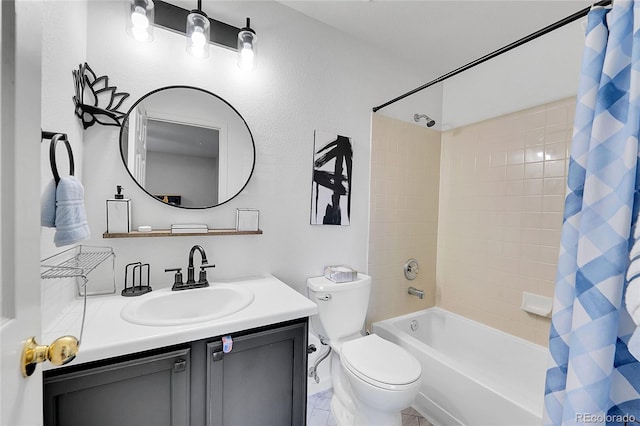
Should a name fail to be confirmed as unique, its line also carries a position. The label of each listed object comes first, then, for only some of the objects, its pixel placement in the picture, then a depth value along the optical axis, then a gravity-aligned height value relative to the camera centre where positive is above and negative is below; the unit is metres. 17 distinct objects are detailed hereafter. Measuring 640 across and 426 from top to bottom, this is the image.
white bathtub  1.38 -1.03
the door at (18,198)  0.41 +0.00
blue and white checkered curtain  0.63 -0.06
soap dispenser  1.24 -0.05
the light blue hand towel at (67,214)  0.68 -0.03
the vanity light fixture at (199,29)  1.32 +0.94
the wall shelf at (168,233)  1.23 -0.15
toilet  1.27 -0.81
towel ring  0.65 +0.12
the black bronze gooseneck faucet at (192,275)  1.33 -0.36
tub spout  2.20 -0.69
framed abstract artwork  1.84 +0.20
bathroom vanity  0.82 -0.60
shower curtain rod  0.98 +0.76
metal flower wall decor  1.16 +0.48
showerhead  2.15 +0.77
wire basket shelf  0.87 -0.23
